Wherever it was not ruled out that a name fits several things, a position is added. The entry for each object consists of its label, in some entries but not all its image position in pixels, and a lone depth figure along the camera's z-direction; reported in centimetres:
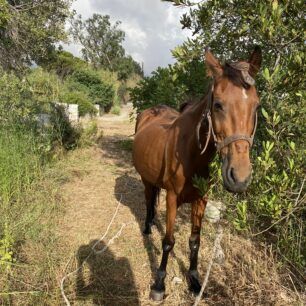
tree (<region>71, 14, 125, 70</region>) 3700
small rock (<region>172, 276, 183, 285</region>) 327
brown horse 181
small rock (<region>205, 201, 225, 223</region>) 437
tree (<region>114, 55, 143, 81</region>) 3150
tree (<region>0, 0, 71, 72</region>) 654
